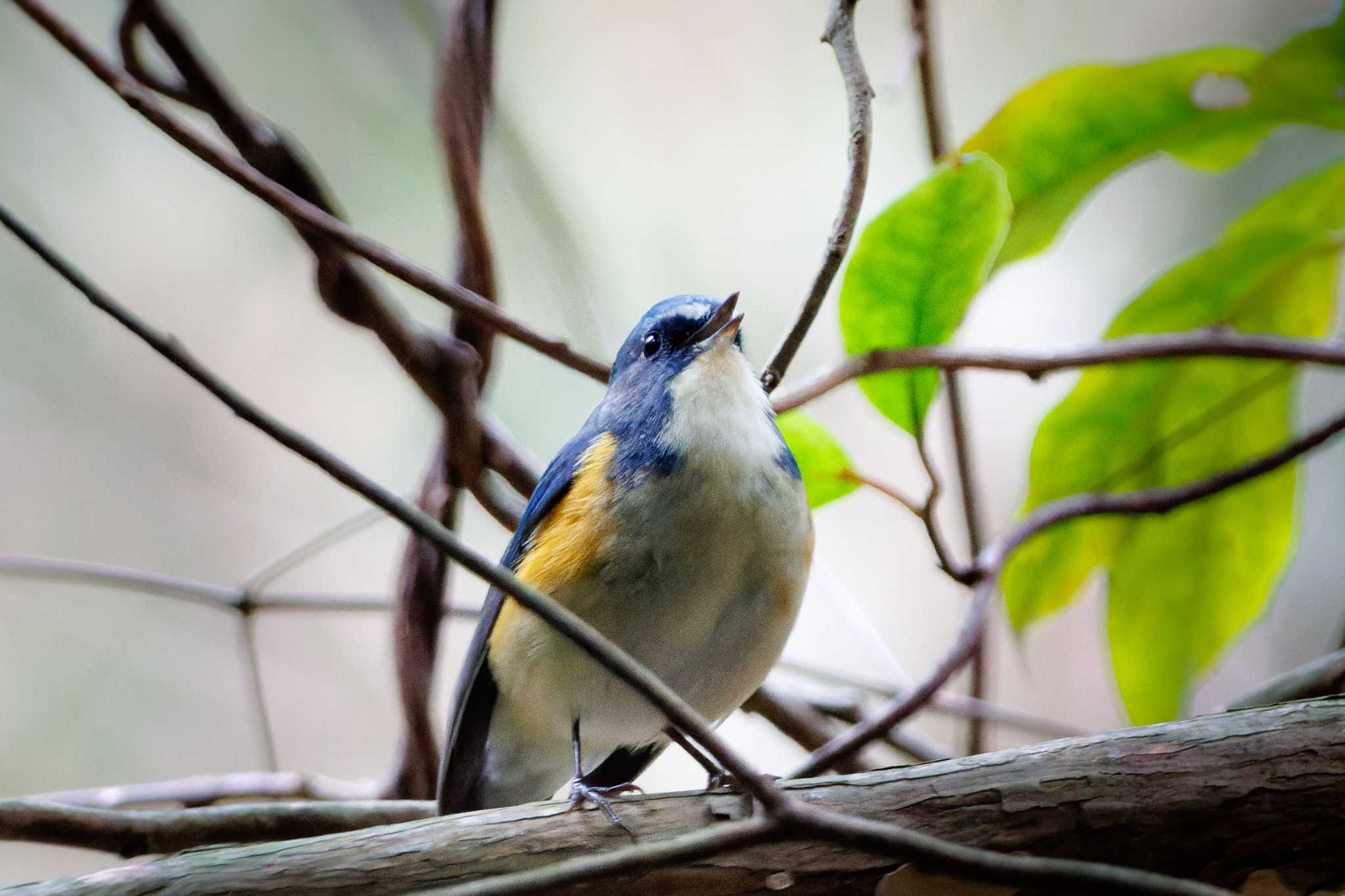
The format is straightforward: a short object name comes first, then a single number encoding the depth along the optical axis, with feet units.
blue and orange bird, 11.62
